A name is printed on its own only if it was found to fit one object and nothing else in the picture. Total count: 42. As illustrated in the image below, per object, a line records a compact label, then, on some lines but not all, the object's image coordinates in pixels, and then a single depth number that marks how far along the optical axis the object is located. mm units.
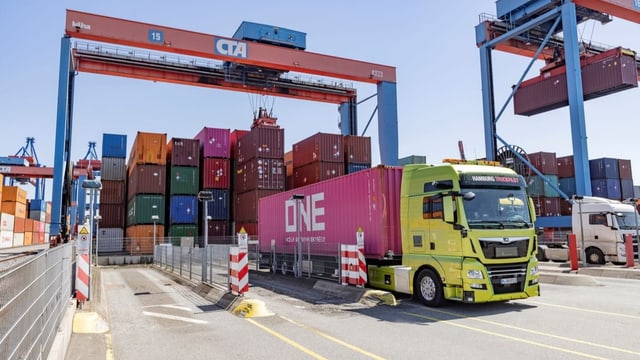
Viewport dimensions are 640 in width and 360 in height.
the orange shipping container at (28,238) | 43294
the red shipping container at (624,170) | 39969
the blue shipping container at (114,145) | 35344
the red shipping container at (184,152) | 31516
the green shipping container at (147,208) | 29766
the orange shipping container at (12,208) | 39753
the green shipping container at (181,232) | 29688
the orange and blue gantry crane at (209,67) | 22906
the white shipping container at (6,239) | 31641
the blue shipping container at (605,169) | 39438
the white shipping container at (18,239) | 37906
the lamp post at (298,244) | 14930
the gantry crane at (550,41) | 26406
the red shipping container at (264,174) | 29089
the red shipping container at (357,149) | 31344
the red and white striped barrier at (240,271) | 10469
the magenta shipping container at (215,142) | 32594
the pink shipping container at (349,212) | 11844
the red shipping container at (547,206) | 35156
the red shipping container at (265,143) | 29547
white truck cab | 18203
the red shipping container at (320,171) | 29469
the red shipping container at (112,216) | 34250
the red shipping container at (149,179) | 30062
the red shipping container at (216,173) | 32281
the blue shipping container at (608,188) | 39078
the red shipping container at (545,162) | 36469
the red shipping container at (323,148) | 29734
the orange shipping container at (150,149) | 30641
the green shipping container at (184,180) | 31219
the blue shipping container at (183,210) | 30844
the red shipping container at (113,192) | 35125
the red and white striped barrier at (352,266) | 11562
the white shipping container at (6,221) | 32291
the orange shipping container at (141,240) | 29047
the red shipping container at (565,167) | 39000
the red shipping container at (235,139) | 34325
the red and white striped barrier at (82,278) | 9281
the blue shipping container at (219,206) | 32062
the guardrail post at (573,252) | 16438
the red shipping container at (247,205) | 28531
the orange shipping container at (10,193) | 40406
